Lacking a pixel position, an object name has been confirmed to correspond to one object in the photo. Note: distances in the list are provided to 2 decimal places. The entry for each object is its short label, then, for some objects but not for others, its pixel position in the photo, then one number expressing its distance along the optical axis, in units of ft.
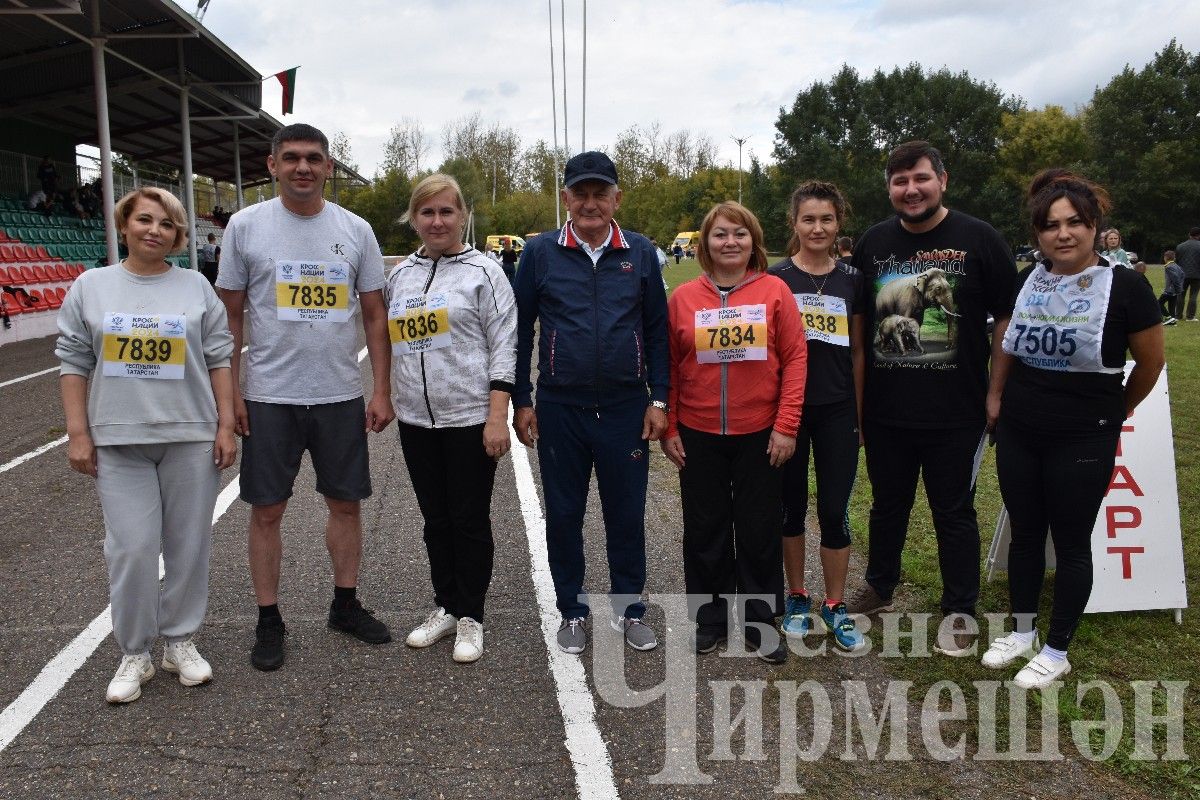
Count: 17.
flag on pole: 79.10
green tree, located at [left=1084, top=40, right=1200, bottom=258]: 169.17
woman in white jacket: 11.32
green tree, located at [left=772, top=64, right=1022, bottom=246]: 190.19
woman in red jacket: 11.38
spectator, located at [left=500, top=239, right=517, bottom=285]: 75.01
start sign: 12.66
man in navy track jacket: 11.34
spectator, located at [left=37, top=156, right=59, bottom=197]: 71.00
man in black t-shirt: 11.73
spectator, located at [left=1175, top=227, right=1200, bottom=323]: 54.65
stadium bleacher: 48.78
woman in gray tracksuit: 10.22
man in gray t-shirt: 11.12
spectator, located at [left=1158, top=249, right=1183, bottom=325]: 56.65
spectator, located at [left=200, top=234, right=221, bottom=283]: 85.40
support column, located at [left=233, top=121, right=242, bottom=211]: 91.03
